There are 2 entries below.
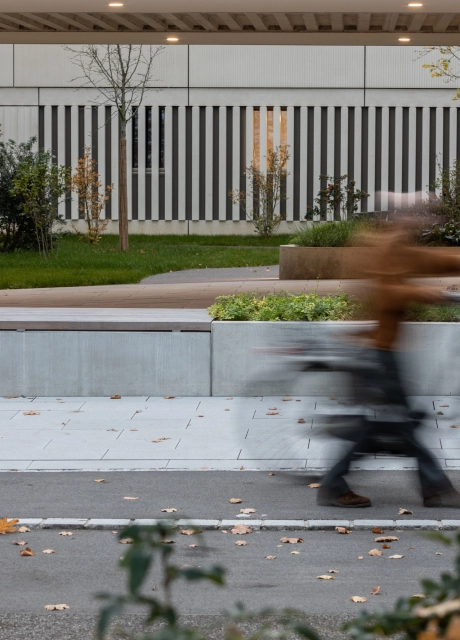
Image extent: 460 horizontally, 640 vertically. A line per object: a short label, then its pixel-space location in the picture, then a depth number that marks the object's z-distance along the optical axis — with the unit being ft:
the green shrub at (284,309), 33.60
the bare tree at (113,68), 119.33
